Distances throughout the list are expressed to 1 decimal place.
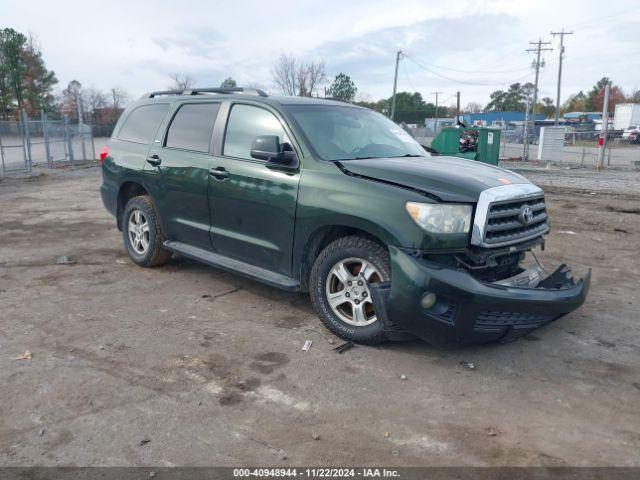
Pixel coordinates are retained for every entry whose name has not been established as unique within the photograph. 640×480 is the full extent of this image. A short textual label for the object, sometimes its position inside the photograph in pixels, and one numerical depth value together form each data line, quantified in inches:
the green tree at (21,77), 2066.9
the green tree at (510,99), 4579.2
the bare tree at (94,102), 2549.2
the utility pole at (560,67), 2128.0
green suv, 147.5
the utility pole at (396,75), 1844.4
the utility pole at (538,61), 1829.5
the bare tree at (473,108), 4685.0
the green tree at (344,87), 2402.1
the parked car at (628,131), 2172.7
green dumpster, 672.4
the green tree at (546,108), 4505.4
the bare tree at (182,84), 1921.0
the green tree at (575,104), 4538.4
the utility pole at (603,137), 835.4
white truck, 2832.2
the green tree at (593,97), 4232.3
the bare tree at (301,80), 1752.3
